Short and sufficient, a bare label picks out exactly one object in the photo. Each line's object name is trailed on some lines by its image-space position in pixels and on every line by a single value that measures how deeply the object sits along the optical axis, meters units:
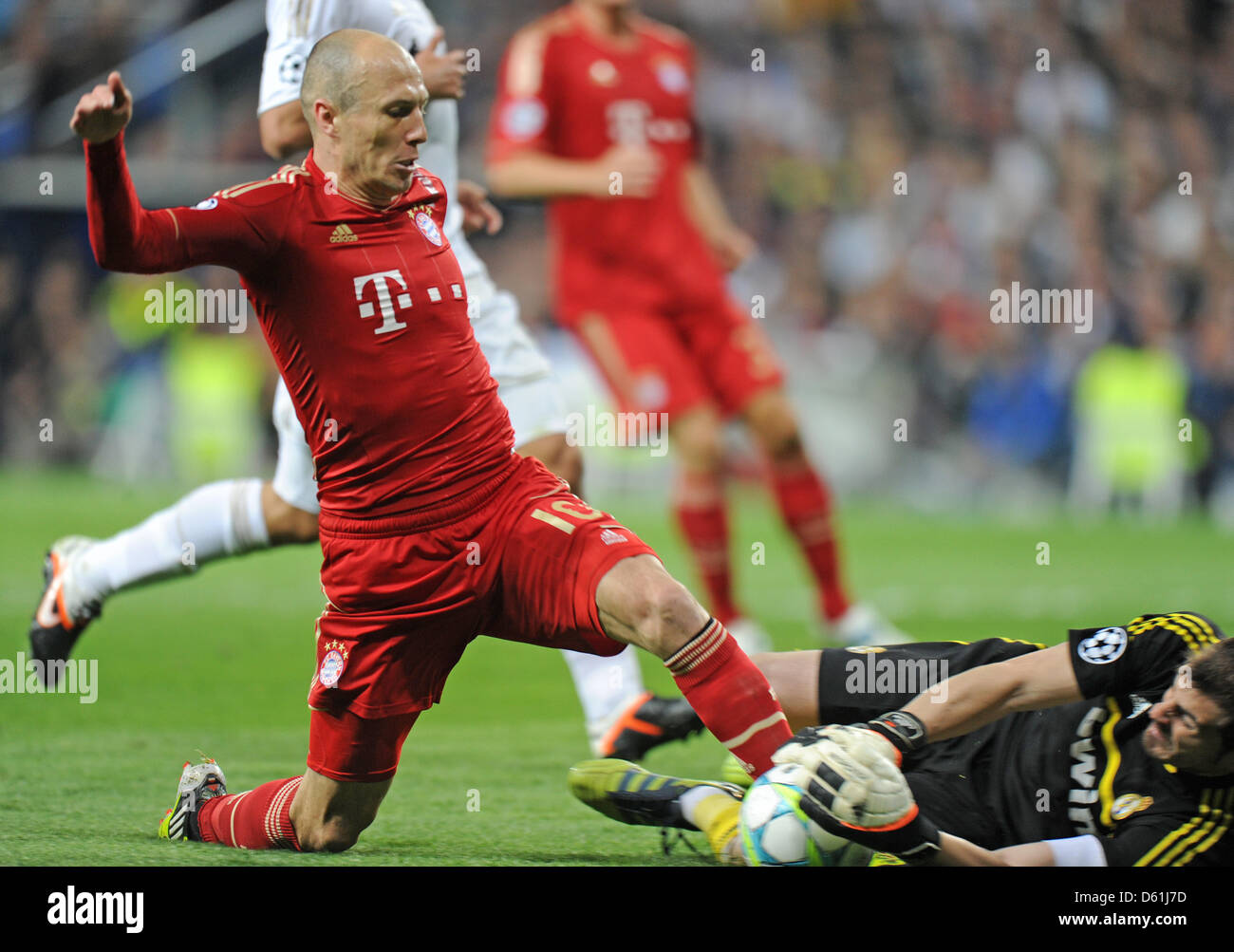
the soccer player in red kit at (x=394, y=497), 7.36
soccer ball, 6.98
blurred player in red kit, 13.66
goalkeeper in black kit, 6.88
